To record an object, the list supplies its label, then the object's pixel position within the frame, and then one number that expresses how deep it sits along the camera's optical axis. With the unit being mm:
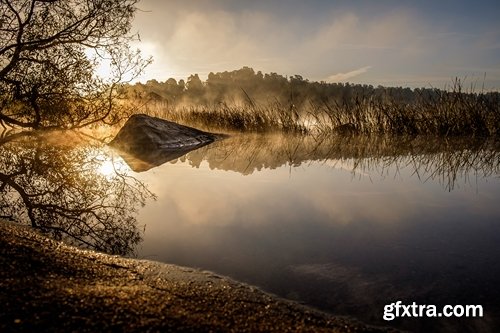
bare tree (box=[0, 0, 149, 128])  10492
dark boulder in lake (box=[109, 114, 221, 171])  9740
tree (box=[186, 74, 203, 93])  135762
